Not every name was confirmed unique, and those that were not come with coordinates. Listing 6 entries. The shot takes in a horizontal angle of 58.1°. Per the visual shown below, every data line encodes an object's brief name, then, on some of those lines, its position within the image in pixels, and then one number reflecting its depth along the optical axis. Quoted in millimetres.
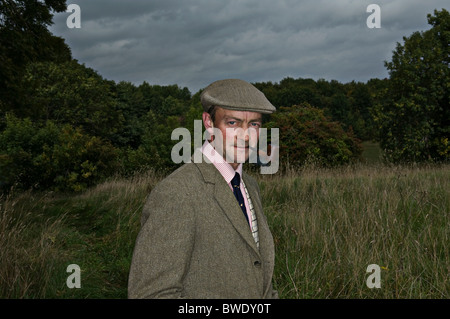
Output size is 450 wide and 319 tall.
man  1574
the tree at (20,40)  10203
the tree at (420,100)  20500
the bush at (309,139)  19875
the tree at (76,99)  33906
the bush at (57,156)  17297
